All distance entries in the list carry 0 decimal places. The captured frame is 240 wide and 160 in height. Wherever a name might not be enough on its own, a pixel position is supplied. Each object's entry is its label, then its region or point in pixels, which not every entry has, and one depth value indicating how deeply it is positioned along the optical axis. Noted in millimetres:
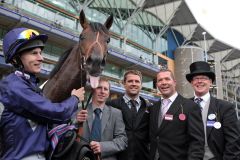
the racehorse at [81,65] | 2020
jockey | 1327
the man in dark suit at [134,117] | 2629
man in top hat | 2401
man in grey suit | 2370
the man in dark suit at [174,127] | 2338
